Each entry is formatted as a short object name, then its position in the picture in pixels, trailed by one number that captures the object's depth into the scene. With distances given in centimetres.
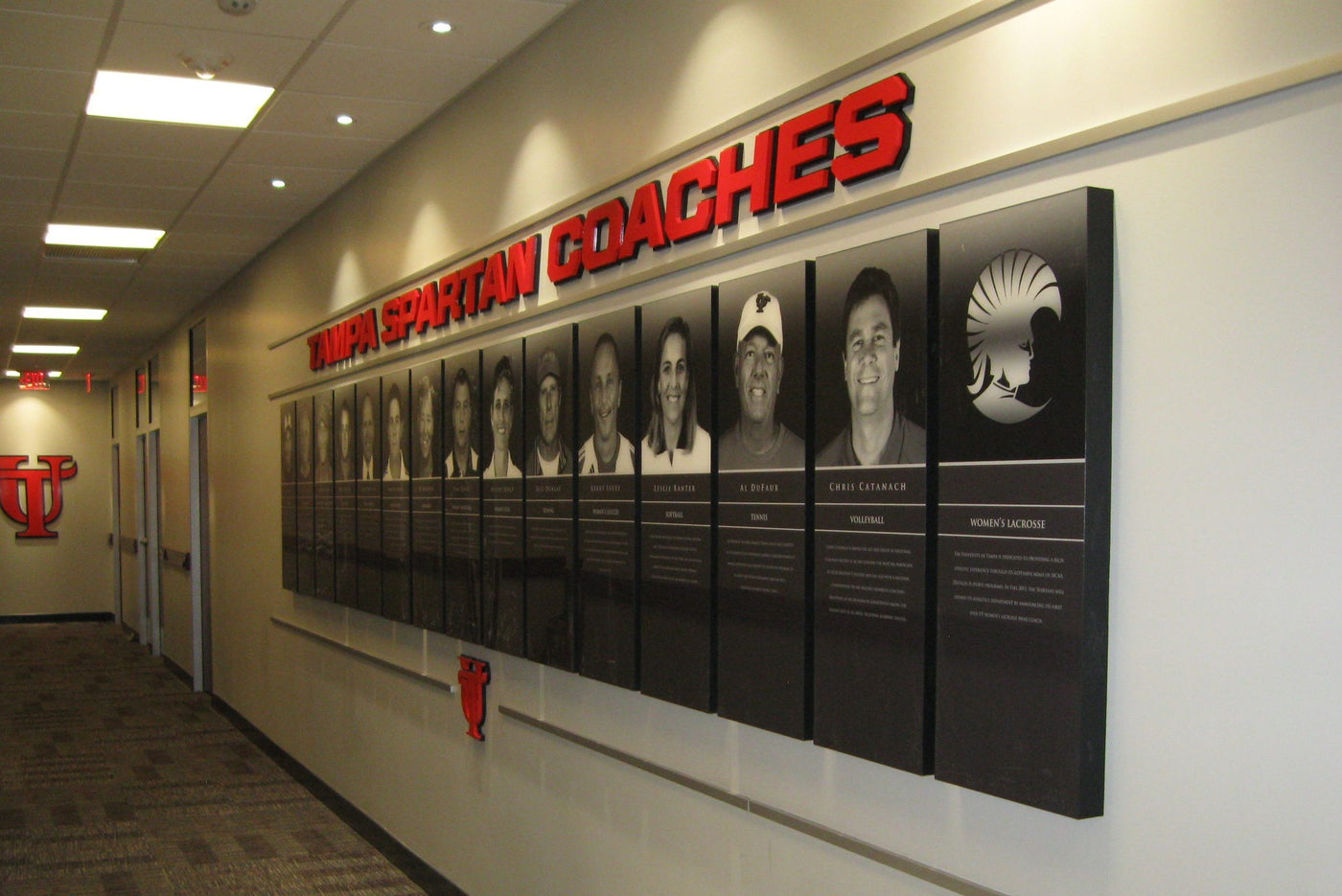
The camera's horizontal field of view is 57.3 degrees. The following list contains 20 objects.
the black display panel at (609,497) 378
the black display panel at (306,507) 717
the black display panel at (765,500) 296
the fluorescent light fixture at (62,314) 1137
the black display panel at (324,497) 684
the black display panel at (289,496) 753
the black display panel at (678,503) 338
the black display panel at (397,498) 579
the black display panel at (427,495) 541
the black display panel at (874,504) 257
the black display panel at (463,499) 500
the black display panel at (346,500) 648
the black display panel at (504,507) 459
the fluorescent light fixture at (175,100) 508
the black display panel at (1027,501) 219
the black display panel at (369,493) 616
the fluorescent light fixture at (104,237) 788
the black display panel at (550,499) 420
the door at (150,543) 1412
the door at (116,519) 1764
